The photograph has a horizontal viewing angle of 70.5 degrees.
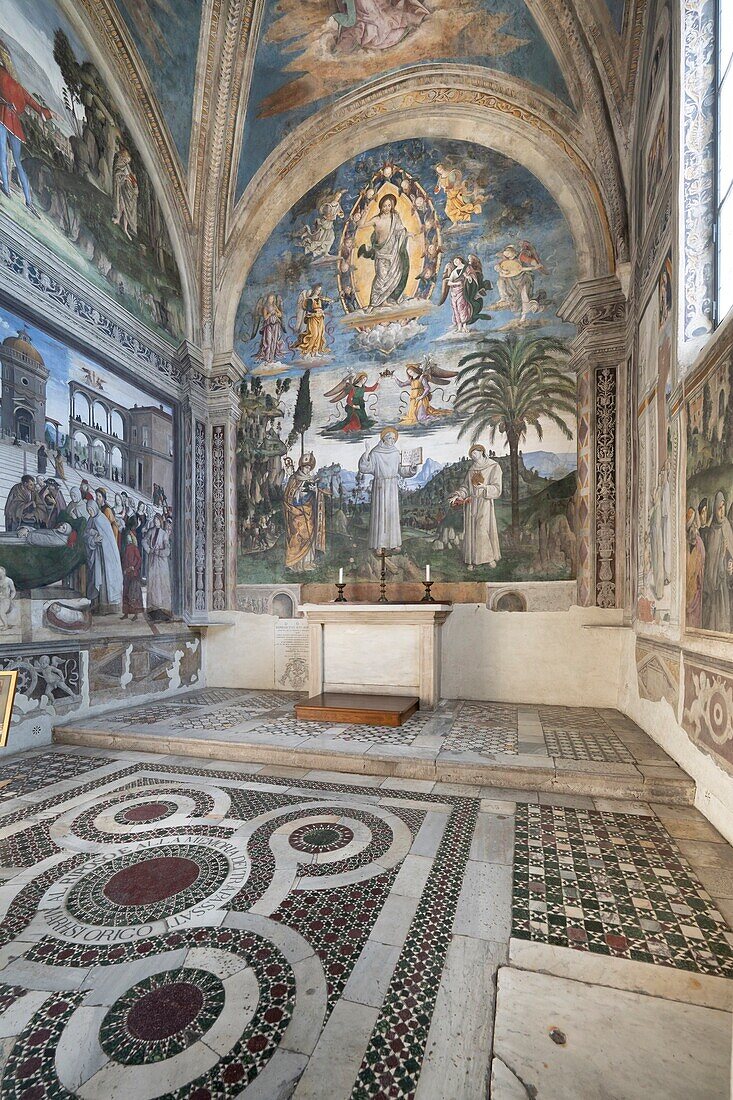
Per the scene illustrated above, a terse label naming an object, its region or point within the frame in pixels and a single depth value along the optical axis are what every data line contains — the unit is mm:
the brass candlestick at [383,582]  7684
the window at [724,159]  4297
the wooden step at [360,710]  6066
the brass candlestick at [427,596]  7266
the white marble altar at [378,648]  6953
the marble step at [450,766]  4297
